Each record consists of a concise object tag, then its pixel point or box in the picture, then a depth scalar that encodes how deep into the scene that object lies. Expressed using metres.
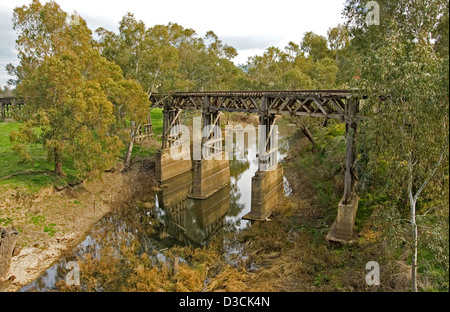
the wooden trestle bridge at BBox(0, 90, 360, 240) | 14.23
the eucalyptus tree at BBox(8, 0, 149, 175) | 17.56
